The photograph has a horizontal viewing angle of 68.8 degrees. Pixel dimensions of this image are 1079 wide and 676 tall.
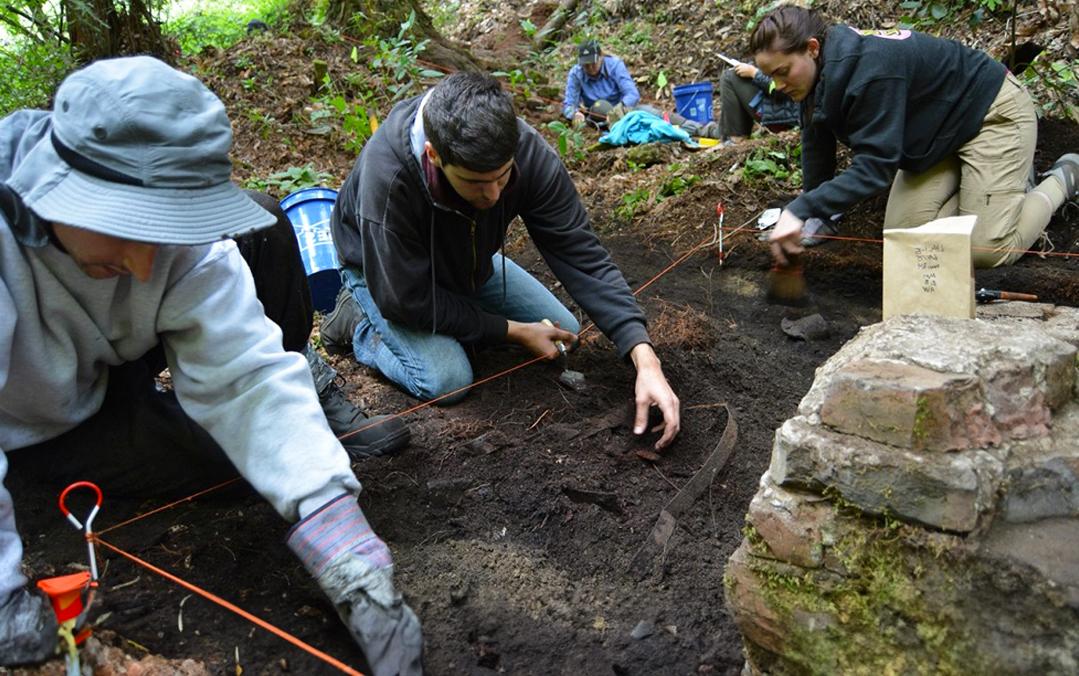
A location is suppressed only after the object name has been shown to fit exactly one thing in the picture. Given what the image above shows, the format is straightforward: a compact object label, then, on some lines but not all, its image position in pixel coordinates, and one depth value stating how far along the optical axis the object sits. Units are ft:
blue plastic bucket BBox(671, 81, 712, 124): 23.91
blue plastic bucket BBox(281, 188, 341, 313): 12.54
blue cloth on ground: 20.34
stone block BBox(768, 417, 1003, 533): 4.36
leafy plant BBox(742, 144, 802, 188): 16.02
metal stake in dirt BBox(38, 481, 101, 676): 4.57
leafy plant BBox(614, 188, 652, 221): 16.21
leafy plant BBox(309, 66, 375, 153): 18.79
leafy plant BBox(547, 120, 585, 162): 19.62
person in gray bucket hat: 4.39
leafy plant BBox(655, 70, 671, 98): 28.78
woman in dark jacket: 11.04
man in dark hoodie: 7.89
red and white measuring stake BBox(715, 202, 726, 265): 13.71
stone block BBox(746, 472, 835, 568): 4.78
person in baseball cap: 24.66
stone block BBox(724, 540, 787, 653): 5.00
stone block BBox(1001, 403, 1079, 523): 4.48
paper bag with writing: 5.79
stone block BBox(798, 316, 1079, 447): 4.79
